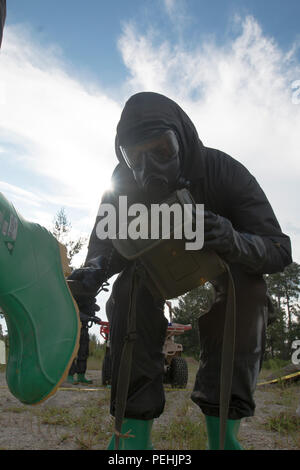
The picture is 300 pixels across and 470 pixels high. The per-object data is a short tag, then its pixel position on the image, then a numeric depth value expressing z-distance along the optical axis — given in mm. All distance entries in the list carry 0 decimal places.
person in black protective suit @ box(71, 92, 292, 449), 1279
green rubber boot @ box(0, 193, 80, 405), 1105
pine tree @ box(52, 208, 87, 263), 12125
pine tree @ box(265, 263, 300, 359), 23384
